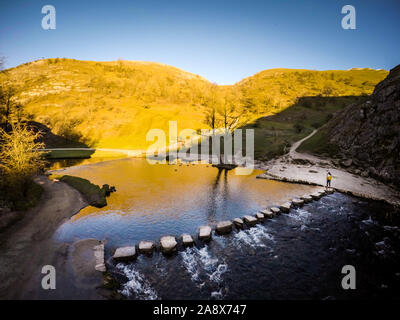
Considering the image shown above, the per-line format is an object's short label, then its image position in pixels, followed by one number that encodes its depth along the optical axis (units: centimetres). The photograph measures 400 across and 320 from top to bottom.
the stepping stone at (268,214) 2114
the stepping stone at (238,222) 1921
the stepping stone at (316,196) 2587
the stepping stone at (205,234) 1711
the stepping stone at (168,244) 1519
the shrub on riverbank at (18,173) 2003
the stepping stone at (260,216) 2041
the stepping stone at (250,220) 1961
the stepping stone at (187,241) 1620
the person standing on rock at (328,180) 2897
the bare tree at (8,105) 5791
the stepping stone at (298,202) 2389
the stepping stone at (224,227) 1822
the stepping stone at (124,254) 1427
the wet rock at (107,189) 2784
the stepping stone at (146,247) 1512
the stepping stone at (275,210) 2184
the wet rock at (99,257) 1298
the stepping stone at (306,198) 2490
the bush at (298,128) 7719
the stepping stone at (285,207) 2234
